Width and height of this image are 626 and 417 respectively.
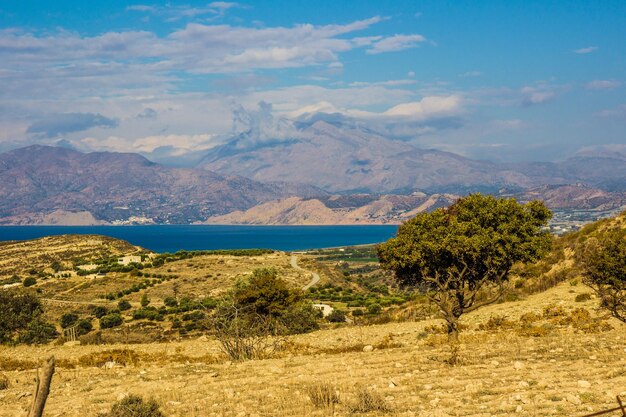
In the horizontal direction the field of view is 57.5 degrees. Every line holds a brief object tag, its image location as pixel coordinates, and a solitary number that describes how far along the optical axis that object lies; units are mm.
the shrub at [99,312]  62994
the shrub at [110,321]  56206
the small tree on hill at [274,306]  36719
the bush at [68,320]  57125
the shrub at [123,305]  67188
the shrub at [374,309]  56738
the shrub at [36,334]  40062
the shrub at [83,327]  50981
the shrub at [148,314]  59562
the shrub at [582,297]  31922
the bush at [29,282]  82812
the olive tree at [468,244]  25078
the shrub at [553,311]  28688
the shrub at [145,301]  69312
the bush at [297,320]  37625
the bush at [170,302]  67456
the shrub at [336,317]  48562
